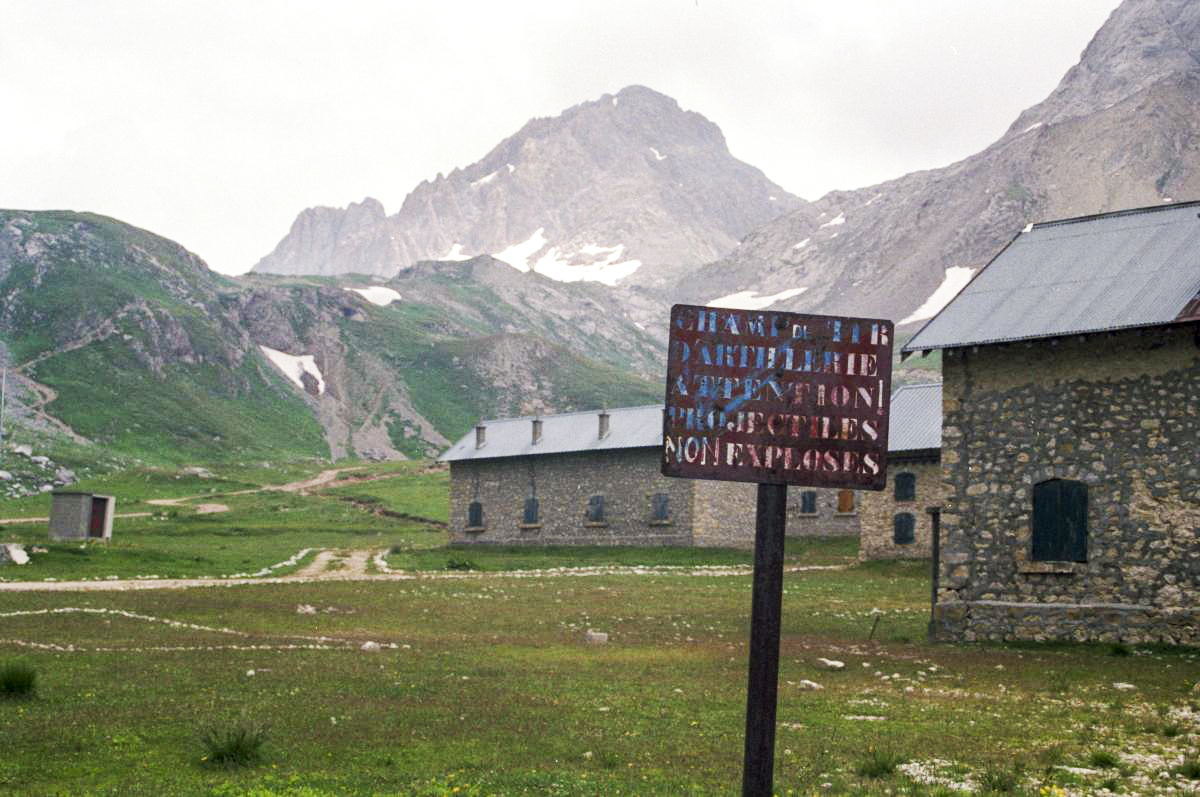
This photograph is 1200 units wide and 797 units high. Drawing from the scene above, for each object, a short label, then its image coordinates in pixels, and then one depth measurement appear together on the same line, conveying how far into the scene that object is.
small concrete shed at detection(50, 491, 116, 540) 54.97
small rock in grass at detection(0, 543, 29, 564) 41.38
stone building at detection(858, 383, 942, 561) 50.78
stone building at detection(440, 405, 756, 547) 61.47
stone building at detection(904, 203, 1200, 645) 25.38
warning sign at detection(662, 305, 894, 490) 8.19
